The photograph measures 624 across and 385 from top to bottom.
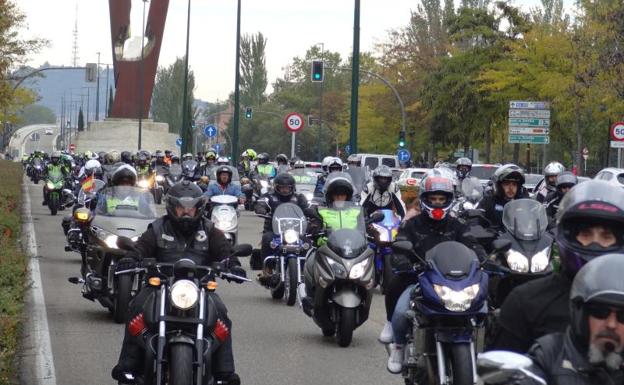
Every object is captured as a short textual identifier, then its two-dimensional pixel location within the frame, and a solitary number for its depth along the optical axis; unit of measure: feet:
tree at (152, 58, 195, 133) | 521.24
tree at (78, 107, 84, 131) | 514.19
